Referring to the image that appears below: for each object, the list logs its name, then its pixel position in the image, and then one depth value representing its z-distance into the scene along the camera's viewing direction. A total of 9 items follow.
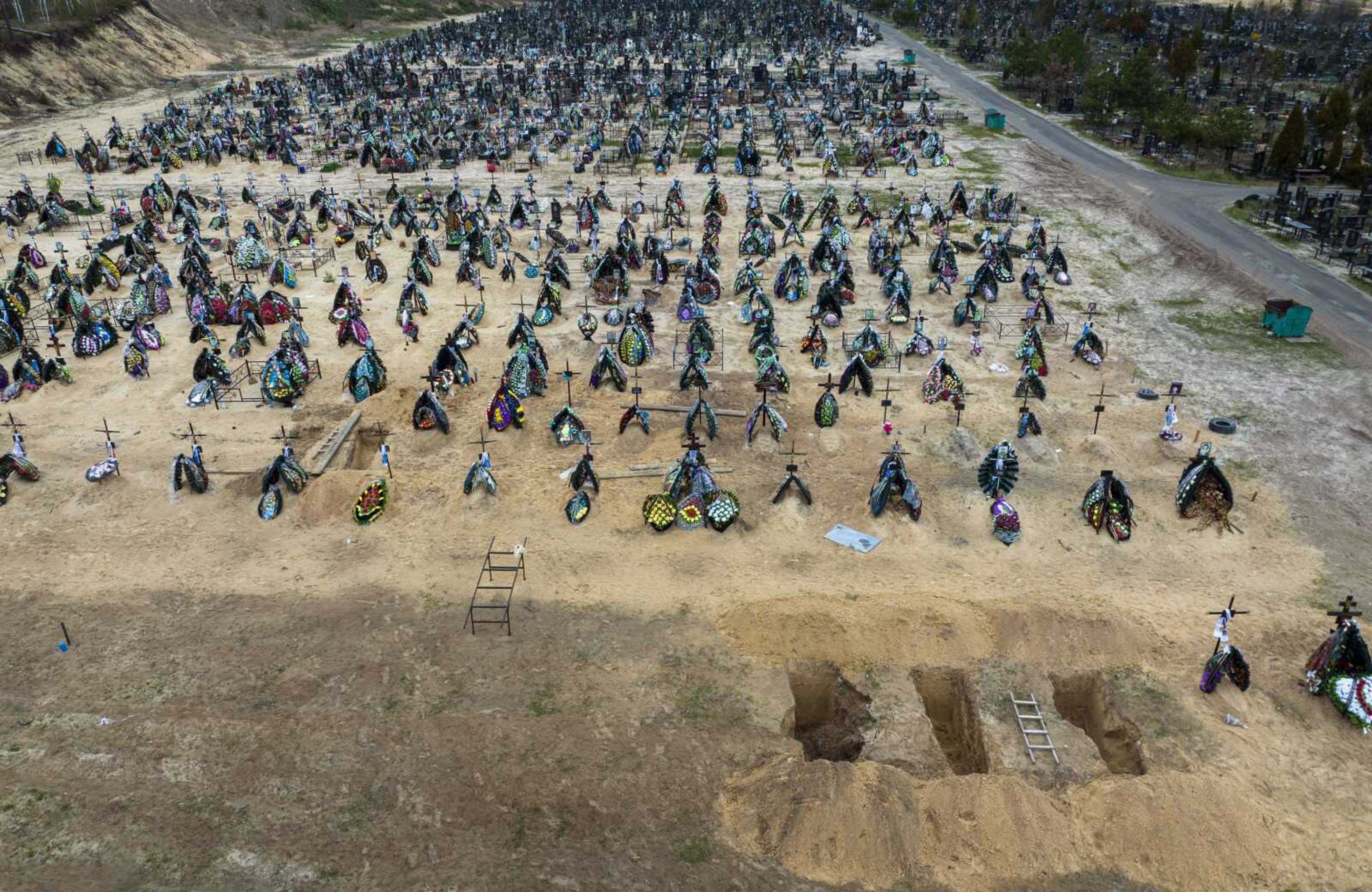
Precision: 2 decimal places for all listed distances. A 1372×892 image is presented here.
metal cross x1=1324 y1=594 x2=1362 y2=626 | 20.97
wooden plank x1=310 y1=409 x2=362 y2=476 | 30.28
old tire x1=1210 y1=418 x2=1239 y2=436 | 32.62
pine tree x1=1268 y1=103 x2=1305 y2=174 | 63.09
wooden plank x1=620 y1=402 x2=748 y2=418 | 34.00
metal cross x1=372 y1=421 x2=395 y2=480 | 30.22
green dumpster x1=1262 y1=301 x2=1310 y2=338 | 39.91
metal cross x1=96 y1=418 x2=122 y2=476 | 30.42
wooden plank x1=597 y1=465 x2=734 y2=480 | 30.06
